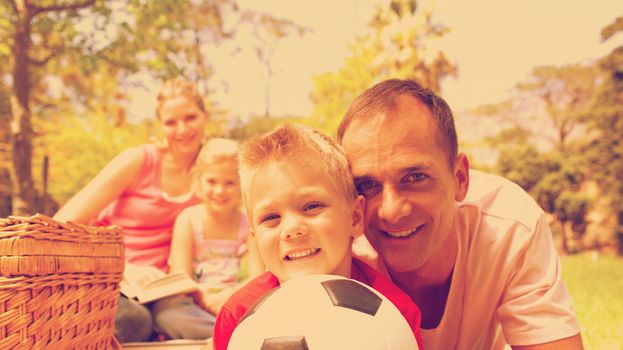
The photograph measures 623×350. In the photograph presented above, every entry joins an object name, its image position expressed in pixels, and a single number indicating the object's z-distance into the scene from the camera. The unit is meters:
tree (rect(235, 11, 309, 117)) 26.30
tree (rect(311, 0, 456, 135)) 21.44
